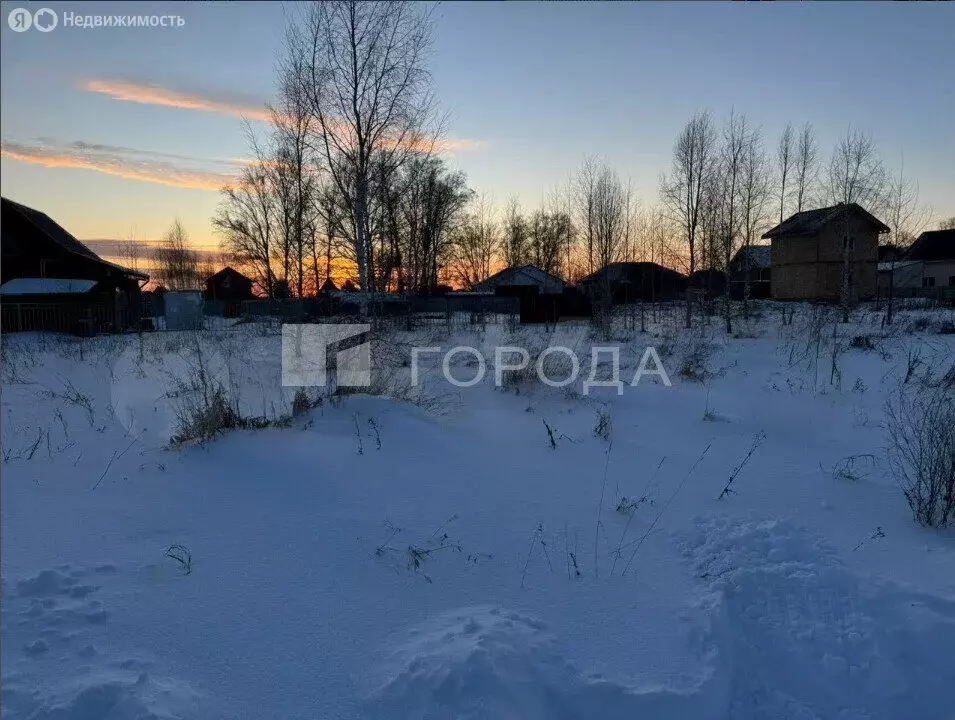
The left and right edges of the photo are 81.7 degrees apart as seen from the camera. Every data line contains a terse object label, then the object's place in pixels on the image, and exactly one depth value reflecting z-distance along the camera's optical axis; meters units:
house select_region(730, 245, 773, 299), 41.51
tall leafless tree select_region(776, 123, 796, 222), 28.67
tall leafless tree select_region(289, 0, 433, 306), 10.53
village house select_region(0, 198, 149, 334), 20.73
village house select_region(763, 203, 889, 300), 29.05
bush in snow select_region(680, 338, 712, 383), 10.23
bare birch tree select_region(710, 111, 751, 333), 21.12
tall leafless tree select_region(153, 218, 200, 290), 64.12
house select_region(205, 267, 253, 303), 54.22
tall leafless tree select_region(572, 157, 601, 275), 23.62
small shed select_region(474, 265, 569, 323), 28.72
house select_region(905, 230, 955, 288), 41.97
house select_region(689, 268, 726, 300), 41.64
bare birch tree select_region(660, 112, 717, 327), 20.86
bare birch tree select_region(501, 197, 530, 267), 49.31
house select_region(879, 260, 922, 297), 41.19
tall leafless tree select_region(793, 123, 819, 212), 26.27
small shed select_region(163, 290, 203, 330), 27.47
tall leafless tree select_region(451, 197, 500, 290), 47.75
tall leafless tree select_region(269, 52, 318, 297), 11.47
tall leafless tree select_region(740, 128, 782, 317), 21.56
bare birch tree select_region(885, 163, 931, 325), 17.18
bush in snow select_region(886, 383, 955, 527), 4.17
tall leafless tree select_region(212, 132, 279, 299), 26.31
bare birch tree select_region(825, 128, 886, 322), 18.91
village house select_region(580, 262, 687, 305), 23.23
